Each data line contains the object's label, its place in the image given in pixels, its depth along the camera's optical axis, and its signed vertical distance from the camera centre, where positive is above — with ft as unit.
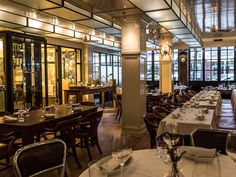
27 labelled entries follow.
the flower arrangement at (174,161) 5.10 -1.66
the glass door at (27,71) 24.53 +0.73
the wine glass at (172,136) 6.20 -1.47
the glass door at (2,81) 23.53 -0.32
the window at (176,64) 52.64 +2.72
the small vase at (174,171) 5.10 -1.89
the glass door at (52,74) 33.55 +0.52
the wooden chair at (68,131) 12.53 -2.72
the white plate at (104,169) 5.42 -1.92
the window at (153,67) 54.80 +2.11
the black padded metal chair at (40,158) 6.40 -2.13
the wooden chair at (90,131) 14.34 -3.14
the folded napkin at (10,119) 12.99 -2.09
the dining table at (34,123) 12.20 -2.26
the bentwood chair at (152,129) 13.26 -2.76
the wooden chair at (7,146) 11.12 -3.17
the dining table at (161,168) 5.44 -2.11
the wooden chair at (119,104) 28.19 -2.96
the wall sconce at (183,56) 51.21 +4.22
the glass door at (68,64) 37.24 +2.00
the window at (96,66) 42.98 +1.94
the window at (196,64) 51.93 +2.65
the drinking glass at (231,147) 5.43 -1.52
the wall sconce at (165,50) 31.84 +3.38
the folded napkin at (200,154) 6.23 -1.91
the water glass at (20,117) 13.17 -2.11
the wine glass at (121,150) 5.64 -1.61
